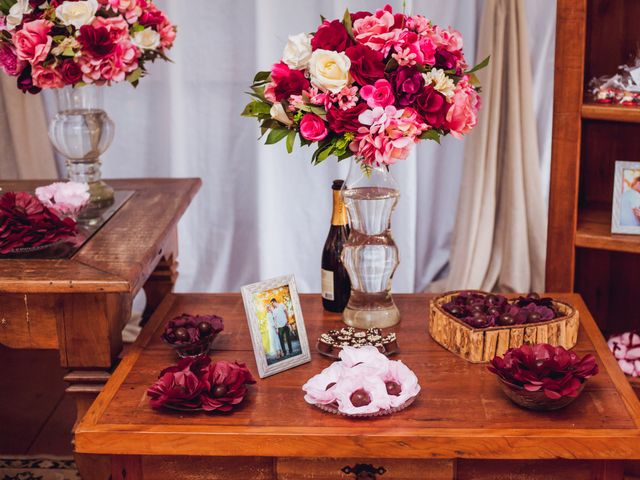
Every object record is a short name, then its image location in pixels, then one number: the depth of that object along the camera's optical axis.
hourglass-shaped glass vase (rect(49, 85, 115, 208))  2.09
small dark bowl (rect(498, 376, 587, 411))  1.40
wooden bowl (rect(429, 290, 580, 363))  1.58
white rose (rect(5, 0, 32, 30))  1.90
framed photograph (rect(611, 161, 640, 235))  2.17
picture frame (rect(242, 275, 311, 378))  1.55
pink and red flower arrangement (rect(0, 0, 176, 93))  1.90
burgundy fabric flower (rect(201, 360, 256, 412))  1.42
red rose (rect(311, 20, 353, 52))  1.54
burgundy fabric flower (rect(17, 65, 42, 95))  1.98
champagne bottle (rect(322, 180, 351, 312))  1.80
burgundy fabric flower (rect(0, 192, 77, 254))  1.80
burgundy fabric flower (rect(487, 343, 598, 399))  1.38
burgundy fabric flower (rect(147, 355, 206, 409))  1.42
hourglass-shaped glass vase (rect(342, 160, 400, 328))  1.63
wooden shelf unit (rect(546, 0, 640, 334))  2.10
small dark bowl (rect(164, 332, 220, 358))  1.62
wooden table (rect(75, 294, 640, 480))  1.35
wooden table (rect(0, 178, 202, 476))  1.65
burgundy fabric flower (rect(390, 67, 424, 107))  1.50
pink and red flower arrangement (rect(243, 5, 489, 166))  1.50
